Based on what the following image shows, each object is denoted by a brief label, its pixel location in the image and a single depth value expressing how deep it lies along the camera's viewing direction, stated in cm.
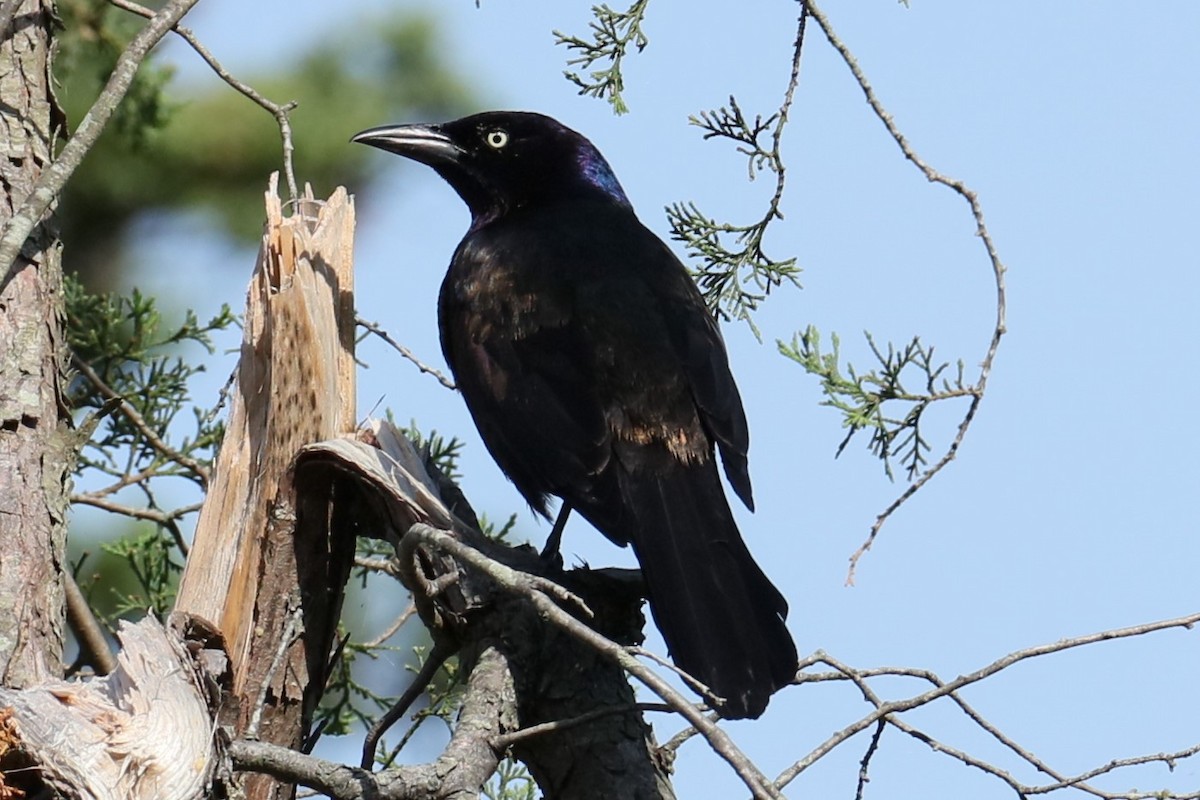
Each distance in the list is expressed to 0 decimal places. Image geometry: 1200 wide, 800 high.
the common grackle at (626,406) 770
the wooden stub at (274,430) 768
